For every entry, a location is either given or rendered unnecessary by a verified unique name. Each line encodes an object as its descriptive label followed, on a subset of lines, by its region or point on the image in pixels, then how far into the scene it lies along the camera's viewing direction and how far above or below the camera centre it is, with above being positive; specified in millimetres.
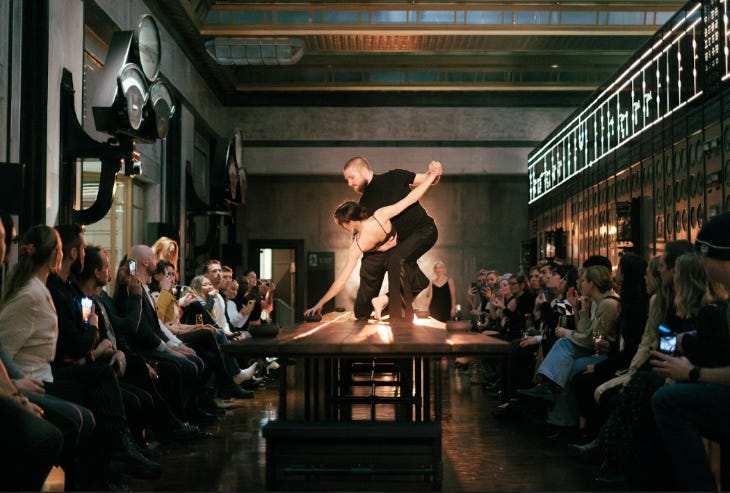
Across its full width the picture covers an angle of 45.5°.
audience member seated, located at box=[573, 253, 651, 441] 4652 -388
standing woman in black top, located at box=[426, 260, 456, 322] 10062 -268
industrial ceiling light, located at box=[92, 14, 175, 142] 6238 +1406
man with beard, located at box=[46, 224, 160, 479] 3730 -425
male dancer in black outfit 4793 +151
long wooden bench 3113 -641
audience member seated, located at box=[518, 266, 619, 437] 5215 -492
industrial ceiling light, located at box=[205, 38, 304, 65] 12047 +3142
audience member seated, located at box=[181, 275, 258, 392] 7031 -343
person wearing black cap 2824 -428
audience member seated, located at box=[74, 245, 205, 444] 4238 -440
